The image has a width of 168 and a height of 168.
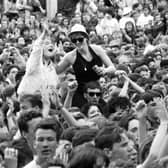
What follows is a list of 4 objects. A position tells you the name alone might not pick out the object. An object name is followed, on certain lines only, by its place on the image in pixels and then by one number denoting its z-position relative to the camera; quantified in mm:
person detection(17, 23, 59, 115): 11499
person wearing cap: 11490
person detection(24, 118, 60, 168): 6855
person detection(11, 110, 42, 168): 7653
